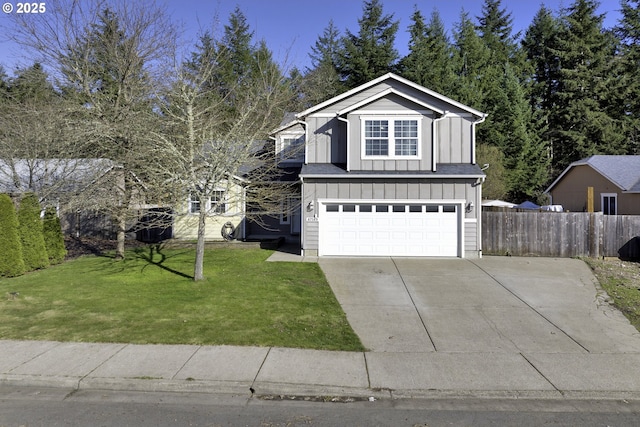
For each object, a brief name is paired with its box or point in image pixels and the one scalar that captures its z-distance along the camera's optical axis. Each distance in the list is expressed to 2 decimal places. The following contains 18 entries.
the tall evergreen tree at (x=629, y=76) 33.44
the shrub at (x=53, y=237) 14.02
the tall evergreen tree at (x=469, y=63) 30.67
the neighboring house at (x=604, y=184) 20.27
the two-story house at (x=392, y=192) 14.76
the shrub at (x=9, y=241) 11.78
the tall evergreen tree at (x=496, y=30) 39.75
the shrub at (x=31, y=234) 12.70
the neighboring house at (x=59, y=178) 14.75
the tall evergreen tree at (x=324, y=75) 27.36
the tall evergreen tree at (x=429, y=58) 31.41
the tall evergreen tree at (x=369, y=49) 33.38
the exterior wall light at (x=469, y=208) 14.73
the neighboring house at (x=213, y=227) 18.86
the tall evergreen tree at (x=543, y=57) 37.88
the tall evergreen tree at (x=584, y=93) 33.22
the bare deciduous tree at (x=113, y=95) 13.32
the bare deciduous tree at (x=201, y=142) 10.50
